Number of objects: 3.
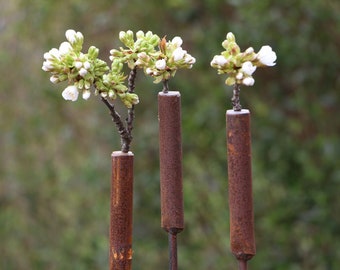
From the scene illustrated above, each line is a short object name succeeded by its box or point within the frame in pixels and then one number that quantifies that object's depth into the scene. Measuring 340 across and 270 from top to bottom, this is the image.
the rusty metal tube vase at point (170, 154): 1.53
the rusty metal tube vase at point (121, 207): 1.52
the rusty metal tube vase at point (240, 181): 1.49
